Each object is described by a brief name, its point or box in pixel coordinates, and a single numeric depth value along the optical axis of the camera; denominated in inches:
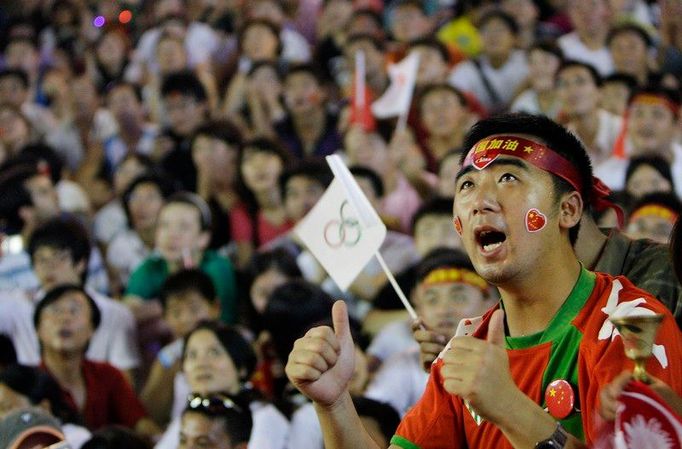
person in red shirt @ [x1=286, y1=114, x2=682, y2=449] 222.8
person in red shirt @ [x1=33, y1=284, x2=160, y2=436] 517.0
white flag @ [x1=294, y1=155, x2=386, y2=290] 320.8
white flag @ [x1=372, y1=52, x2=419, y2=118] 677.9
